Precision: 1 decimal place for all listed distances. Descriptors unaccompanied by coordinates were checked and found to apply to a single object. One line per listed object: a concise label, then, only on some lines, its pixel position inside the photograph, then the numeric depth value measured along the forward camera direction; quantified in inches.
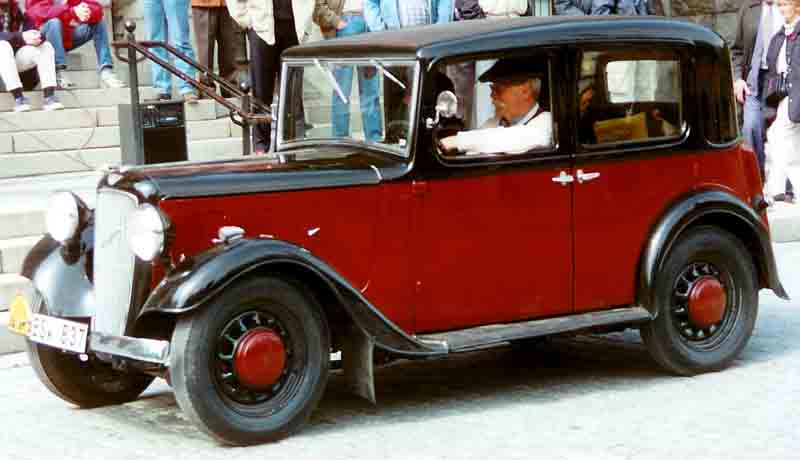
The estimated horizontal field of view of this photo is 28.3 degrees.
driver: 290.2
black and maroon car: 259.8
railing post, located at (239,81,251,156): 478.3
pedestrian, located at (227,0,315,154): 494.6
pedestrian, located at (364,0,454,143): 514.9
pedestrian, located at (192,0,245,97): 567.8
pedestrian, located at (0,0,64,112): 548.1
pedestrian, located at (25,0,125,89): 583.8
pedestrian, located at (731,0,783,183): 513.7
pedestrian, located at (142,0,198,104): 553.6
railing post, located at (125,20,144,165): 469.4
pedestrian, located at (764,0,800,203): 498.6
